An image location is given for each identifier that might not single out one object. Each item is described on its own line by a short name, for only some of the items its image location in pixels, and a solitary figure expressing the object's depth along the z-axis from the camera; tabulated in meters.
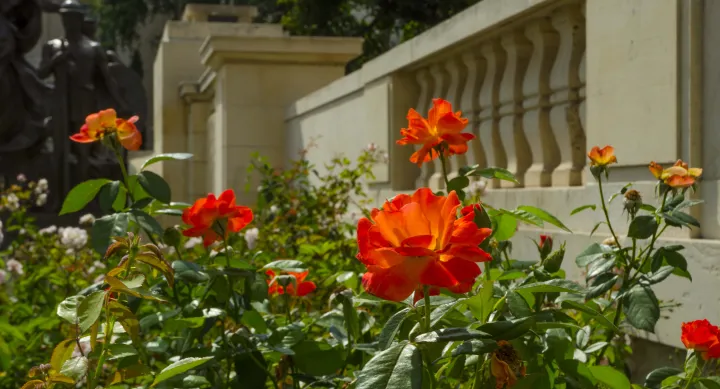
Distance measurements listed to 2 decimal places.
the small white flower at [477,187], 3.92
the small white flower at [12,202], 5.33
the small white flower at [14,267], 3.91
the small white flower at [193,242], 4.69
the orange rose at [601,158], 2.37
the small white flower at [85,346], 2.23
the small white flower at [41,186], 5.93
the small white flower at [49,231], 4.98
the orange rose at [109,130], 2.55
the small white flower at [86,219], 4.37
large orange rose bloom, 1.33
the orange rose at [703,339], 1.84
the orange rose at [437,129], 2.05
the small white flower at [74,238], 4.30
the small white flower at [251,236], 4.16
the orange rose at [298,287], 2.73
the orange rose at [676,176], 2.29
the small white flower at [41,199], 5.94
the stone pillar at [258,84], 9.60
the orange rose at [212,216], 2.33
